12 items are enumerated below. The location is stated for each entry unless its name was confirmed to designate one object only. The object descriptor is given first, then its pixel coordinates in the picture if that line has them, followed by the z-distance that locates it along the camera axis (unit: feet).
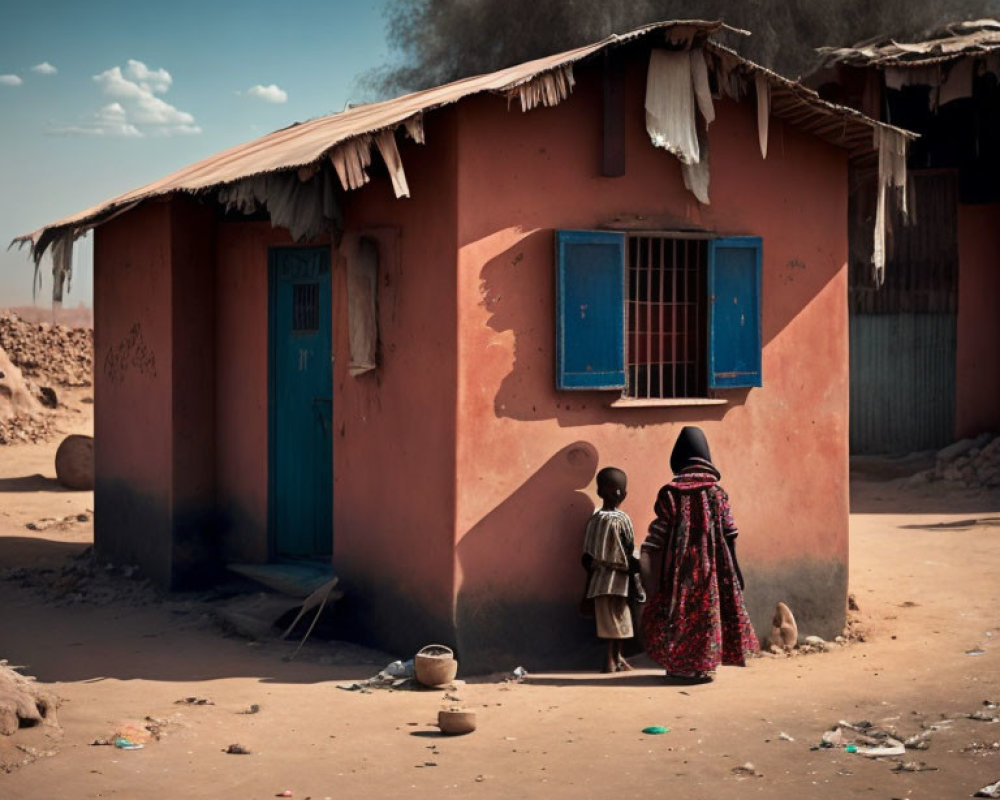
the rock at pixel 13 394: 69.21
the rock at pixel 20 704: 19.95
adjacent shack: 51.13
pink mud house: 24.27
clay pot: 23.38
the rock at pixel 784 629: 27.20
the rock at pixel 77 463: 52.42
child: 24.38
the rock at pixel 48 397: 74.95
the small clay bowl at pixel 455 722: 20.52
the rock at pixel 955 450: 50.57
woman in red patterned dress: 24.03
